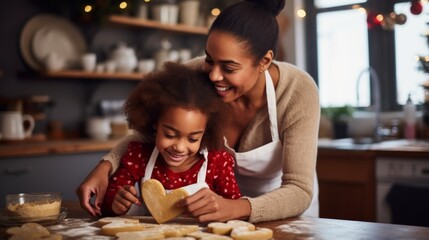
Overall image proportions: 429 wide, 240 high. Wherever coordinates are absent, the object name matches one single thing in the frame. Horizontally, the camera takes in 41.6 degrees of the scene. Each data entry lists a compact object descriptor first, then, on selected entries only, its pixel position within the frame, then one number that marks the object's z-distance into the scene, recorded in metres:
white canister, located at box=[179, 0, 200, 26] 4.39
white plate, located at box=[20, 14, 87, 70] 3.76
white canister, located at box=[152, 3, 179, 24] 4.21
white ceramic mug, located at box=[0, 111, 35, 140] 3.41
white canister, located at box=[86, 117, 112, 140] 3.88
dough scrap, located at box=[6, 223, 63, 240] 1.26
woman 1.51
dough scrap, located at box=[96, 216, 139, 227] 1.41
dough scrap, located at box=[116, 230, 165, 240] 1.24
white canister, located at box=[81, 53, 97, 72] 3.79
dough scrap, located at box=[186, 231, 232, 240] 1.24
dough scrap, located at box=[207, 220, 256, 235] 1.31
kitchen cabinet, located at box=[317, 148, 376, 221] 3.42
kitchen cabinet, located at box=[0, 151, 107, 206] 3.08
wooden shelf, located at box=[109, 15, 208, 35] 3.93
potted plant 4.16
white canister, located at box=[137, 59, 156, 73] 4.14
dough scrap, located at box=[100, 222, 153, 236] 1.30
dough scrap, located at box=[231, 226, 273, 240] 1.24
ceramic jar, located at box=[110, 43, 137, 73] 4.02
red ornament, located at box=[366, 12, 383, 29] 3.42
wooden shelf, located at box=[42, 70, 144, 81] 3.65
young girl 1.62
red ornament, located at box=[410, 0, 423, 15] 2.90
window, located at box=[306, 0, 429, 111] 4.24
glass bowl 1.45
